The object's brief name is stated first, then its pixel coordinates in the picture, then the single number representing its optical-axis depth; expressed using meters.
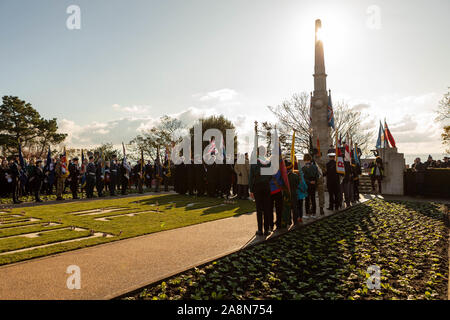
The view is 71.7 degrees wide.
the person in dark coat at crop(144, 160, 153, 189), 26.58
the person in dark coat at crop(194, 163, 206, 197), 18.20
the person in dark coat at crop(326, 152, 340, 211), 12.68
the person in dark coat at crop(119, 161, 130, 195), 19.90
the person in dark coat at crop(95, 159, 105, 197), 18.44
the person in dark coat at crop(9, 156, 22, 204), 14.71
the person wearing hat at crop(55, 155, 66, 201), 16.47
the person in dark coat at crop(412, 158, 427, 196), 18.31
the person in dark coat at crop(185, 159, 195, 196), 18.66
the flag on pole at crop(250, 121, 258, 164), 8.43
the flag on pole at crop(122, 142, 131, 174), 19.78
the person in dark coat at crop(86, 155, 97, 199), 17.45
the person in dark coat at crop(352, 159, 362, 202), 16.14
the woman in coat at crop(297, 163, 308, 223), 9.97
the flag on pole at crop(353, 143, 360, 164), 16.74
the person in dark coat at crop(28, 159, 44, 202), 15.71
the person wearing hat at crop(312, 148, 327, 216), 11.81
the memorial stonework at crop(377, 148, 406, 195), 19.30
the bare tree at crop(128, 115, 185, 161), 57.75
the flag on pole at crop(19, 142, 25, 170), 16.83
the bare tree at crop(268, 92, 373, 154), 45.91
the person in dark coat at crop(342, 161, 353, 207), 14.23
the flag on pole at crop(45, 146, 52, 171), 17.62
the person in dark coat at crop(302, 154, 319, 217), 10.91
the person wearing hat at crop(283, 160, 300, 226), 9.58
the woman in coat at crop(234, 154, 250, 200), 16.28
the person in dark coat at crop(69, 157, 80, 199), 17.11
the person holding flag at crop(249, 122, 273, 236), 8.24
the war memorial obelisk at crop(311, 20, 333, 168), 26.64
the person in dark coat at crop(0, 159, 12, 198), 18.22
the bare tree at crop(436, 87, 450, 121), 37.75
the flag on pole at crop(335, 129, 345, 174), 12.80
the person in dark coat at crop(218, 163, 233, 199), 17.17
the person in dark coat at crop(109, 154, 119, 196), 18.88
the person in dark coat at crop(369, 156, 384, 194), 19.25
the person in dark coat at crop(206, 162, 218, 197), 17.39
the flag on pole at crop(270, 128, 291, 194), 8.63
